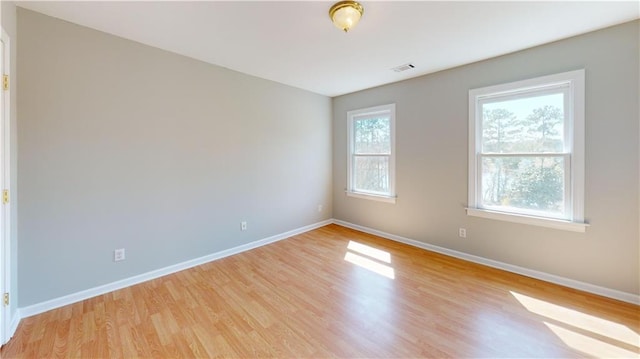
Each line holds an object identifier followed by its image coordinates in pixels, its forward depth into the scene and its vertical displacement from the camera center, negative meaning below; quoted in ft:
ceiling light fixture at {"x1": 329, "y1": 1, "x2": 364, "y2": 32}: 6.44 +4.28
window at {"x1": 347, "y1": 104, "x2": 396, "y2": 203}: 13.52 +1.34
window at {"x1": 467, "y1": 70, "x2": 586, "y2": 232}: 8.36 +0.91
